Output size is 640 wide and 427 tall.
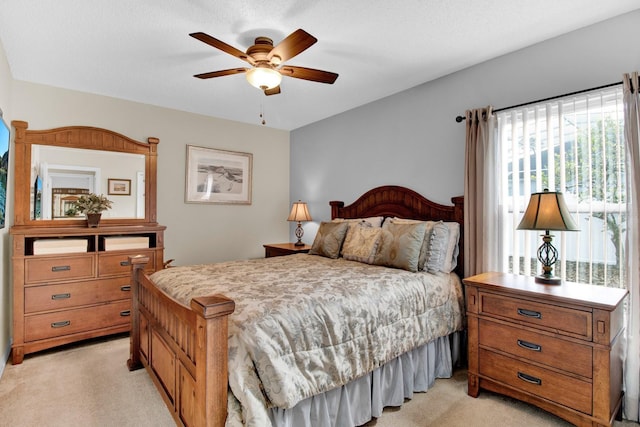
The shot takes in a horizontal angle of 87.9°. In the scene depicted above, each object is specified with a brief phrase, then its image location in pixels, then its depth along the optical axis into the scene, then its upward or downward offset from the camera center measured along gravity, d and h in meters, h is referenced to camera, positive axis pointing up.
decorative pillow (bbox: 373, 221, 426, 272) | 2.63 -0.27
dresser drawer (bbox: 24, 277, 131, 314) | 2.89 -0.78
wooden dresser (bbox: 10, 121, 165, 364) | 2.88 -0.30
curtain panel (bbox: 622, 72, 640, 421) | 2.00 -0.15
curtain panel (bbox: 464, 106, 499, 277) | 2.67 +0.17
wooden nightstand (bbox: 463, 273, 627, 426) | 1.81 -0.79
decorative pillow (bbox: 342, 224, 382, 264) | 2.96 -0.29
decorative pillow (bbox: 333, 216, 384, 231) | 3.42 -0.09
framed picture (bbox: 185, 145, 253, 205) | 4.21 +0.47
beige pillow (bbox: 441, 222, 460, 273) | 2.80 -0.29
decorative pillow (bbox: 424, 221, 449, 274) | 2.65 -0.29
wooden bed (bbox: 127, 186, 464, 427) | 1.38 -0.70
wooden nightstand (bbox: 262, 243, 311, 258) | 4.07 -0.47
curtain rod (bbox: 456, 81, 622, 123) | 2.18 +0.85
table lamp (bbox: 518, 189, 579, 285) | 2.08 -0.04
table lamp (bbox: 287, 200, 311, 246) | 4.48 -0.03
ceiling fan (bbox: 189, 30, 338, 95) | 1.99 +1.01
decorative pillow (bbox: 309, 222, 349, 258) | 3.28 -0.28
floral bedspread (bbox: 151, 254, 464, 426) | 1.47 -0.60
